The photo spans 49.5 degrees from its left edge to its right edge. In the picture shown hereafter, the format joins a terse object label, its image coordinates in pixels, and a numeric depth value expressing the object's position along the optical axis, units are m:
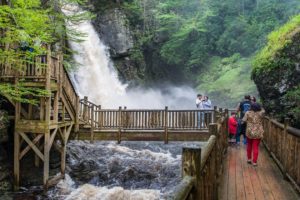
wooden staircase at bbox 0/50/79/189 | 11.43
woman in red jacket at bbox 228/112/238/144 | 11.92
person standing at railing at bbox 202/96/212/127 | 14.83
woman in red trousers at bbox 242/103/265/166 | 7.49
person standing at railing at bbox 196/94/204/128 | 14.12
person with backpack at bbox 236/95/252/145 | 11.23
